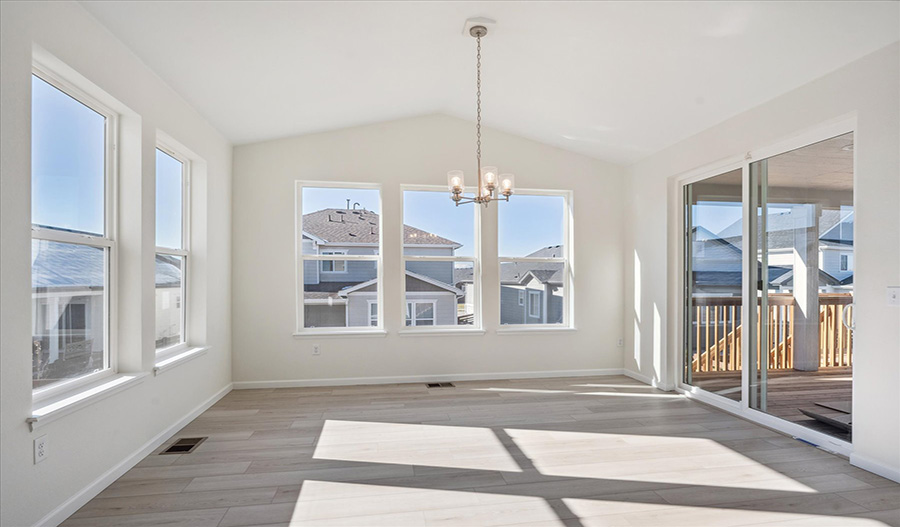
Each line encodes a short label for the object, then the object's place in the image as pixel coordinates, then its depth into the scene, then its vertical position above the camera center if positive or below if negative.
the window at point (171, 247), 3.55 +0.18
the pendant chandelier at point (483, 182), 3.27 +0.64
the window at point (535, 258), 5.45 +0.14
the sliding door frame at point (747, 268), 3.12 +0.01
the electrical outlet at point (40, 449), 2.08 -0.84
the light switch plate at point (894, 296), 2.62 -0.16
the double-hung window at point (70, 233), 2.30 +0.20
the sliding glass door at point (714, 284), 4.02 -0.14
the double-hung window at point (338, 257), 5.09 +0.14
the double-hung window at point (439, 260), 5.25 +0.11
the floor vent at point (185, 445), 3.17 -1.27
